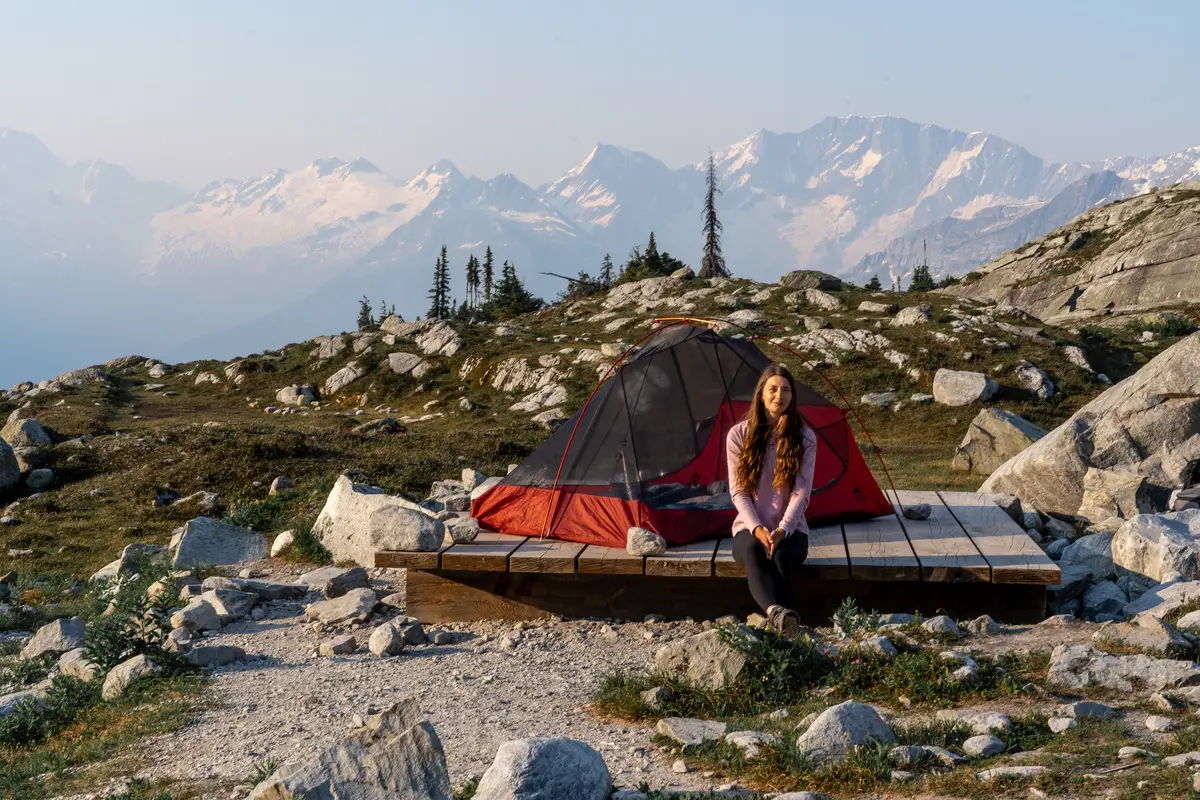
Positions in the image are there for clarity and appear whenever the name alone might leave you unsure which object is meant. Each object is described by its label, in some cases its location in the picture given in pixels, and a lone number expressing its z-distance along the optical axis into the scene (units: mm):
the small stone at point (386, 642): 9172
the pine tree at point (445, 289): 94881
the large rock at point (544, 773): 4836
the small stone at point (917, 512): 11555
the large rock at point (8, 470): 21812
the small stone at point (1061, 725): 5816
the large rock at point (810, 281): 53750
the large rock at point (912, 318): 39406
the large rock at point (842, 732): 5590
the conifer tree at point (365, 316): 82538
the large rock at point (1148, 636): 7078
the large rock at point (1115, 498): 13680
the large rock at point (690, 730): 6309
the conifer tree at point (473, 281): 104562
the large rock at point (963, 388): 28812
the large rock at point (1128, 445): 14891
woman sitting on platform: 8945
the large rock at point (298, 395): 43000
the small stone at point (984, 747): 5590
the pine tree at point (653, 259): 65500
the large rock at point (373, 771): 4793
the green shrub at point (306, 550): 13688
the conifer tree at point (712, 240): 71125
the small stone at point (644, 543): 9641
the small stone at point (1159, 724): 5629
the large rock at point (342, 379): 43625
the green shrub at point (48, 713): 7734
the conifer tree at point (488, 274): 95350
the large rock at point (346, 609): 10398
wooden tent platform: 9398
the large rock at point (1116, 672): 6461
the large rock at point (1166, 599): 8734
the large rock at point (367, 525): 10117
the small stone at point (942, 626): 8078
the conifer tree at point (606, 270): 79462
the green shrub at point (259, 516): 16156
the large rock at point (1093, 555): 11091
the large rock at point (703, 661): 7273
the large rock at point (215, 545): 14297
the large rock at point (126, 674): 8312
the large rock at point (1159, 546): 10367
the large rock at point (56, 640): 10211
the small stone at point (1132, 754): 5164
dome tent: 10578
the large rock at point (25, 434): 27156
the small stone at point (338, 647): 9281
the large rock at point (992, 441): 21094
